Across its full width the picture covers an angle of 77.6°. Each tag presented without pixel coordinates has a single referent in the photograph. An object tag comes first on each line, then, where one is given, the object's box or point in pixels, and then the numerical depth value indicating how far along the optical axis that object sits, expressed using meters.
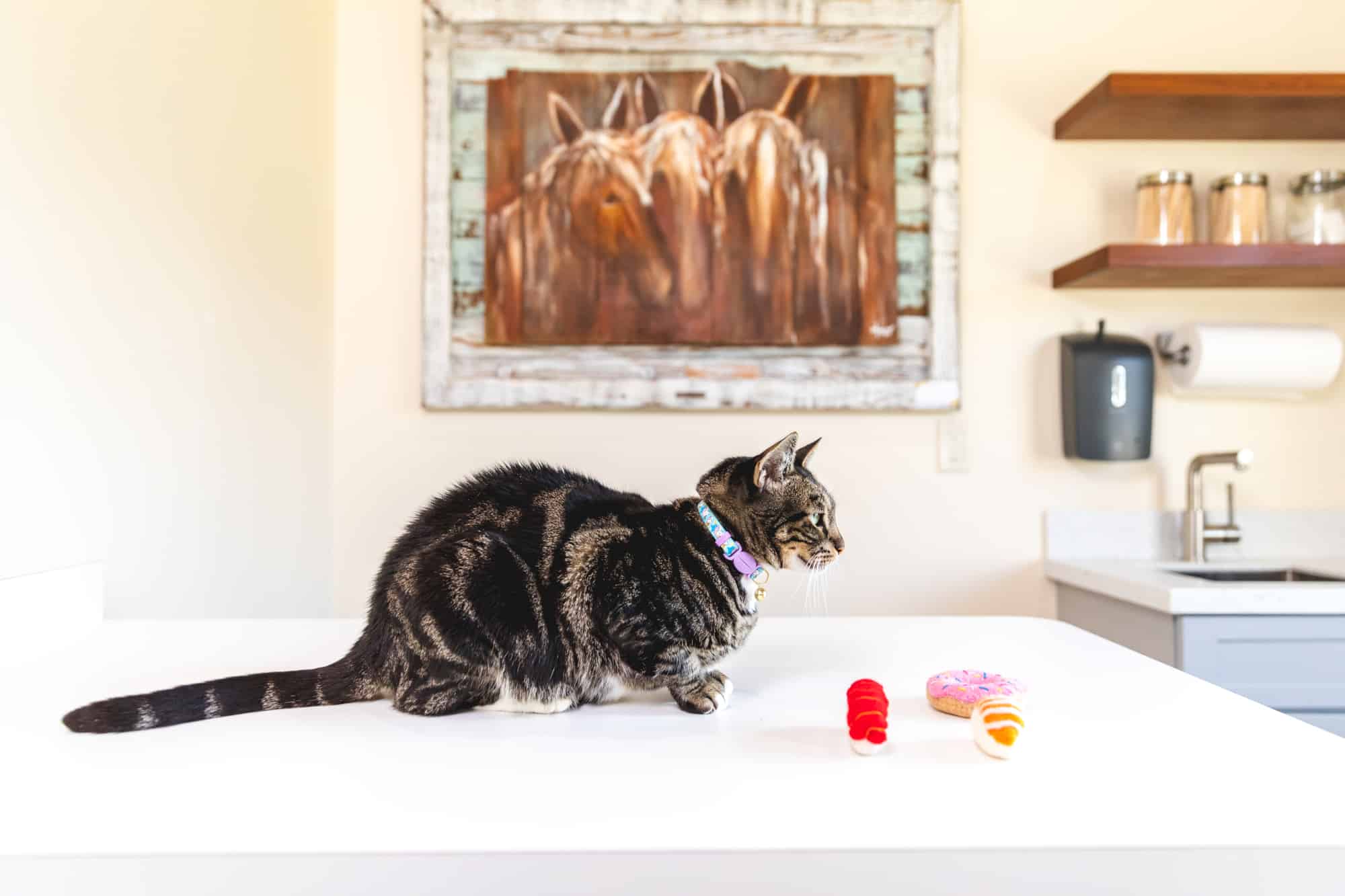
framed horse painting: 2.06
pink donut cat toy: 0.75
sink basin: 1.95
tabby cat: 0.78
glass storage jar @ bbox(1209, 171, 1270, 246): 1.93
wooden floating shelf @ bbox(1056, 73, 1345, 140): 1.83
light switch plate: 2.09
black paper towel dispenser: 2.00
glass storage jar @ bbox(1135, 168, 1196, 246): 1.96
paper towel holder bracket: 2.02
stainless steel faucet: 2.01
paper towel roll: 1.97
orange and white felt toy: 0.65
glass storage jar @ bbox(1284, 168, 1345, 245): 1.94
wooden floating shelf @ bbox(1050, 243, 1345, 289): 1.84
